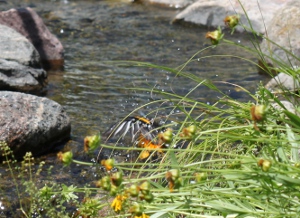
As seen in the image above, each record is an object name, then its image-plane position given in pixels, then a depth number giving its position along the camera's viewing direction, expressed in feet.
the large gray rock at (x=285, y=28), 47.92
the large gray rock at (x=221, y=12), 62.27
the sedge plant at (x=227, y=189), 13.47
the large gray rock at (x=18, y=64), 42.01
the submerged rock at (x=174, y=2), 76.33
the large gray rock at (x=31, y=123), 31.54
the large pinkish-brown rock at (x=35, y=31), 51.52
